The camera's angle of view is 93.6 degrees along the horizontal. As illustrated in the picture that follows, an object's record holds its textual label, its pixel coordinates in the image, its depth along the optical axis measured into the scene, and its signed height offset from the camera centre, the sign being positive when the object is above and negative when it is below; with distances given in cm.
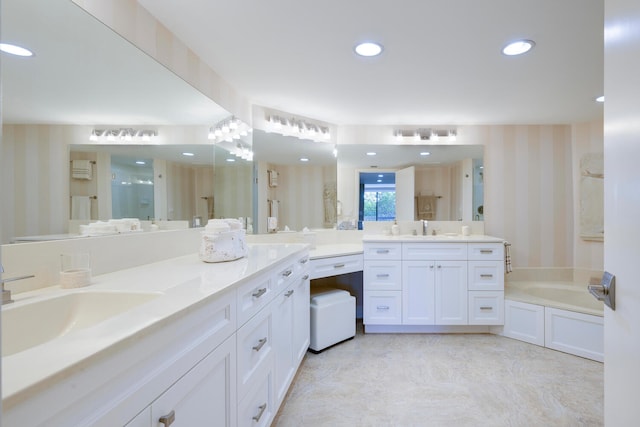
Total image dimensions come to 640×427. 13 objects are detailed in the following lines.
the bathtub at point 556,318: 238 -90
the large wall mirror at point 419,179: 329 +37
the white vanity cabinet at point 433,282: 280 -66
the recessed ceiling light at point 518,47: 172 +97
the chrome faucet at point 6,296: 87 -24
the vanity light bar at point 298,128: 278 +83
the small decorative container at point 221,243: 157 -16
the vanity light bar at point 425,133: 329 +86
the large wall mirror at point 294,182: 275 +30
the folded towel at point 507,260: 302 -49
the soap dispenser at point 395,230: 326 -19
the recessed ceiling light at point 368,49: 176 +98
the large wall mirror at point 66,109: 100 +43
